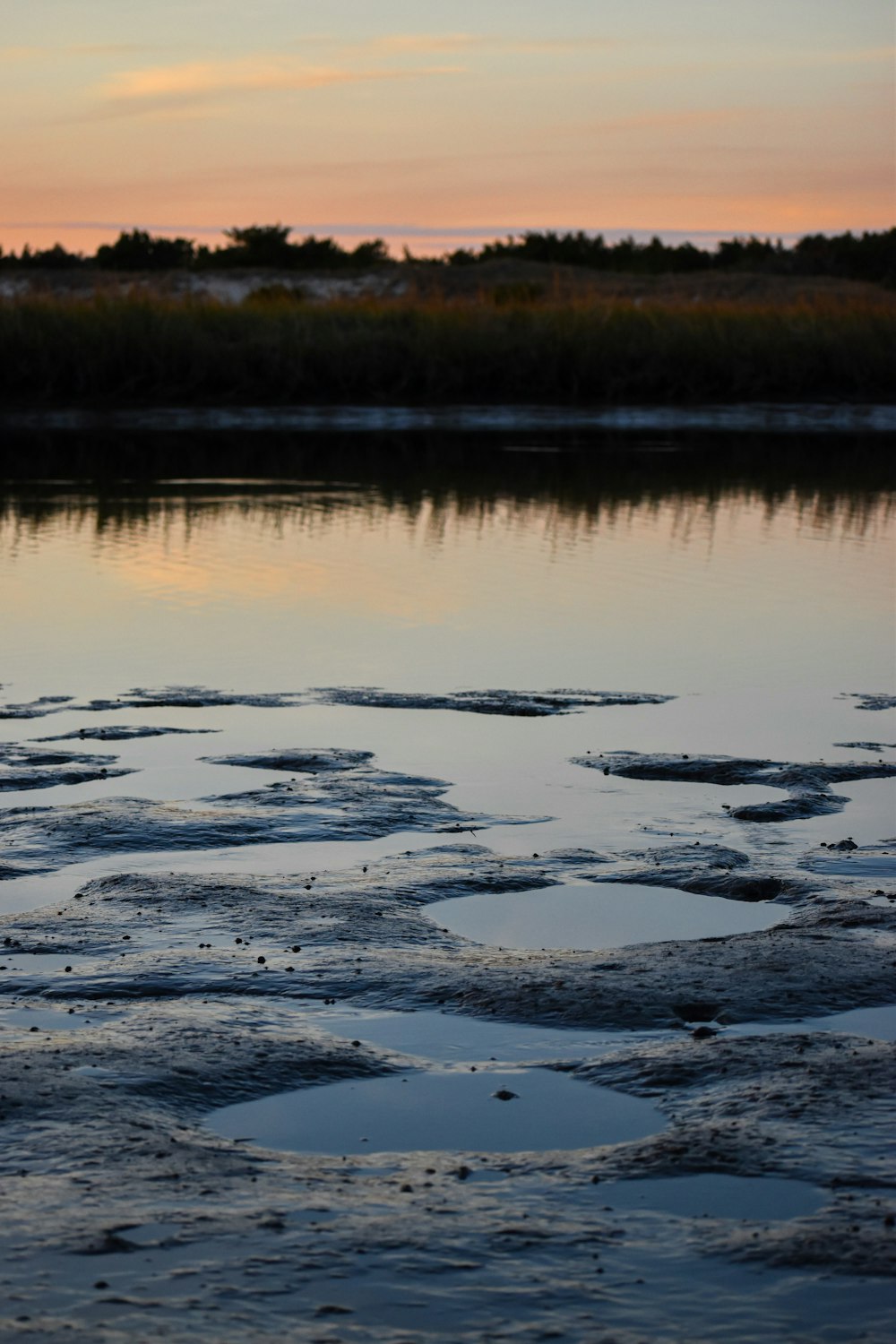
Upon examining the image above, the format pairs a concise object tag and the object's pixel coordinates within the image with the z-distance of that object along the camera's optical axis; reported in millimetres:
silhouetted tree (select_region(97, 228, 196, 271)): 56344
